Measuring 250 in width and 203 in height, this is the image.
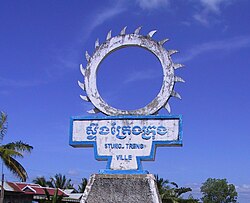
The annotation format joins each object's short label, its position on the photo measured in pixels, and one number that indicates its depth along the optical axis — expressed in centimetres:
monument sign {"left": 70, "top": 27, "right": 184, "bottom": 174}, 737
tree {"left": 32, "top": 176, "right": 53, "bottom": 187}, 3027
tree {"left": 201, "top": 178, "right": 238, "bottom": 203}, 5200
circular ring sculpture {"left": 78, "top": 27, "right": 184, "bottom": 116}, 756
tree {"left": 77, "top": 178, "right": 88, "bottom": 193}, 2802
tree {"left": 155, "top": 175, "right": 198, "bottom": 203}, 1947
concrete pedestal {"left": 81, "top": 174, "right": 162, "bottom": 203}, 708
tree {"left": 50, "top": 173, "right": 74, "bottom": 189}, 3153
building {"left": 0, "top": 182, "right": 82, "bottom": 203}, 2202
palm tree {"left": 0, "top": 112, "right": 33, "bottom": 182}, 1478
